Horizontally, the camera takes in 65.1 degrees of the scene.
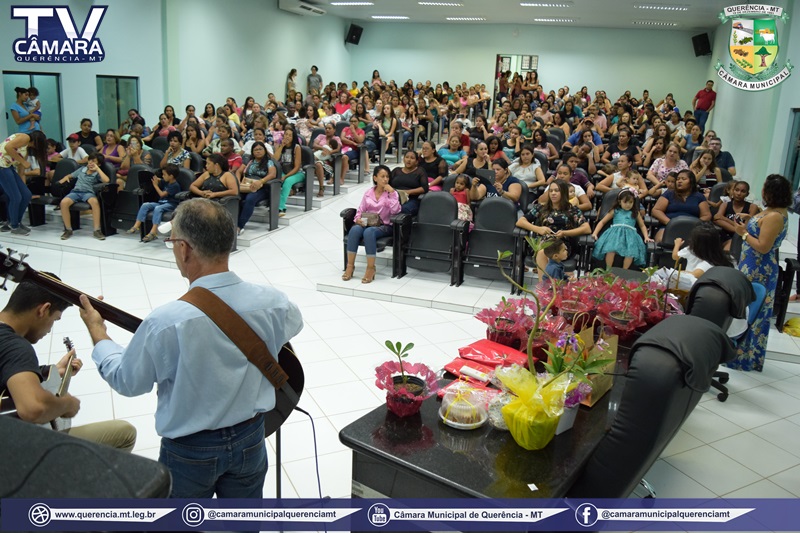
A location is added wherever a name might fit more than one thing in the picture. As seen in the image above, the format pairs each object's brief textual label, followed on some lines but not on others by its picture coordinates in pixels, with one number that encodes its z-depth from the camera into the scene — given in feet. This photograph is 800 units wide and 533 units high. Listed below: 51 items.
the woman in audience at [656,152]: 31.12
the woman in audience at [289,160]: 29.30
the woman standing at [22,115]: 33.91
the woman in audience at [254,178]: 26.37
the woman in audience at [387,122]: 40.11
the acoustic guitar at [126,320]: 6.67
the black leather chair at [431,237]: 21.89
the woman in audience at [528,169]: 26.43
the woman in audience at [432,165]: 26.63
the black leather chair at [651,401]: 6.08
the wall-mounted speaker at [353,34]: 71.10
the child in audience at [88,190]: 26.48
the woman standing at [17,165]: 25.90
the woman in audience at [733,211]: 20.74
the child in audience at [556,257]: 16.08
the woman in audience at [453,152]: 31.94
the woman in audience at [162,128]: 36.73
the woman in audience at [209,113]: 41.00
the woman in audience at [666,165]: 26.40
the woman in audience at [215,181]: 25.22
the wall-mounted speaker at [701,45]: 61.72
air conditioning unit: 54.90
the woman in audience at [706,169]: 26.53
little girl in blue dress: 20.34
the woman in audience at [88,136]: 31.82
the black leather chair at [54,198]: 27.45
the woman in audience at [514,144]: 33.10
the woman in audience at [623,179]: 24.63
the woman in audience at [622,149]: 31.29
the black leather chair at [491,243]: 21.26
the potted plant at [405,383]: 7.39
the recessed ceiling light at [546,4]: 50.49
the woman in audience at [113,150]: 30.17
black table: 6.22
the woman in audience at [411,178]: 24.14
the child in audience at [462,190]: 22.94
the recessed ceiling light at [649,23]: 59.37
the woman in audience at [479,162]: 26.35
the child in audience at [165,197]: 25.55
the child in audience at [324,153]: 32.94
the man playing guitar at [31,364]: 7.14
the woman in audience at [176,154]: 28.35
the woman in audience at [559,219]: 20.16
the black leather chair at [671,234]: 20.66
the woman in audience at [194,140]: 32.45
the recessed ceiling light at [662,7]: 48.33
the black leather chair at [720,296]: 10.15
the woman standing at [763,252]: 15.07
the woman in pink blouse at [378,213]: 21.94
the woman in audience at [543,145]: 31.24
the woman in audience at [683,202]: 21.88
